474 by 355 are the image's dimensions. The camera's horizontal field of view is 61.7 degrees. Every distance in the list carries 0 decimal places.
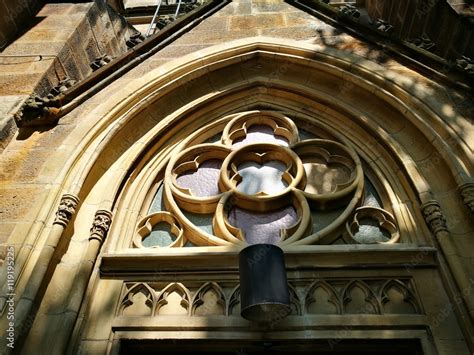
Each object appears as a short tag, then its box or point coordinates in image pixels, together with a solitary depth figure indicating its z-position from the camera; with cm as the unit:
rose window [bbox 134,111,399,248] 394
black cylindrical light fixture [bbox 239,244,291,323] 279
